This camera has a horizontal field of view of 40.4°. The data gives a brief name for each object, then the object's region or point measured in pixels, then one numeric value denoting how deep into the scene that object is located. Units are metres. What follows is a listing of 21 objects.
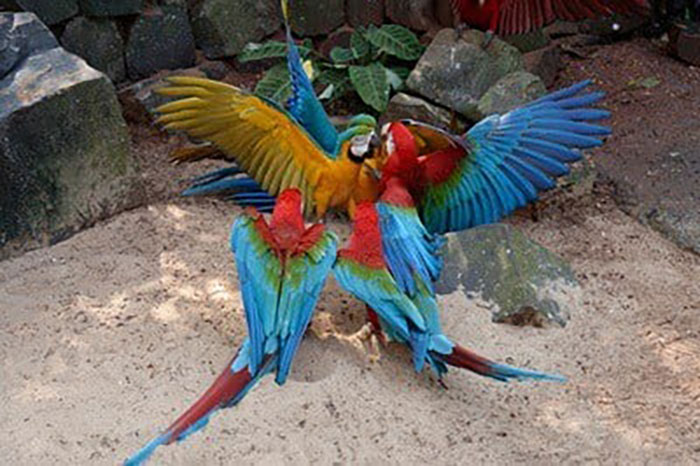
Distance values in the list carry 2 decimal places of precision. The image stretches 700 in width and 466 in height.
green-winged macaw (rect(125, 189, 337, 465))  2.12
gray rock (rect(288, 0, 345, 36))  4.03
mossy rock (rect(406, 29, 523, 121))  3.53
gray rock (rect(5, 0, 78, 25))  3.46
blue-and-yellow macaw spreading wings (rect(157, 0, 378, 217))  2.66
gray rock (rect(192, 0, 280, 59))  3.90
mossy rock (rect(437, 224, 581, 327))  2.75
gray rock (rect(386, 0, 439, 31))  3.96
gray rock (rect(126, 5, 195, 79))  3.77
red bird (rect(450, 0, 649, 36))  3.48
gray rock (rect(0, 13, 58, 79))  3.01
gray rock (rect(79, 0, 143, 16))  3.61
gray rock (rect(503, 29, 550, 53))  3.93
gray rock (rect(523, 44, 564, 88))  3.88
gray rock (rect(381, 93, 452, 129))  3.49
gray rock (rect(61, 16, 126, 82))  3.62
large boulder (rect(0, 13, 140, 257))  2.85
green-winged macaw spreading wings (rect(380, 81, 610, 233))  2.60
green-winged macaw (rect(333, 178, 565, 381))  2.27
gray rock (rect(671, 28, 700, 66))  4.19
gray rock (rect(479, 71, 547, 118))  3.43
